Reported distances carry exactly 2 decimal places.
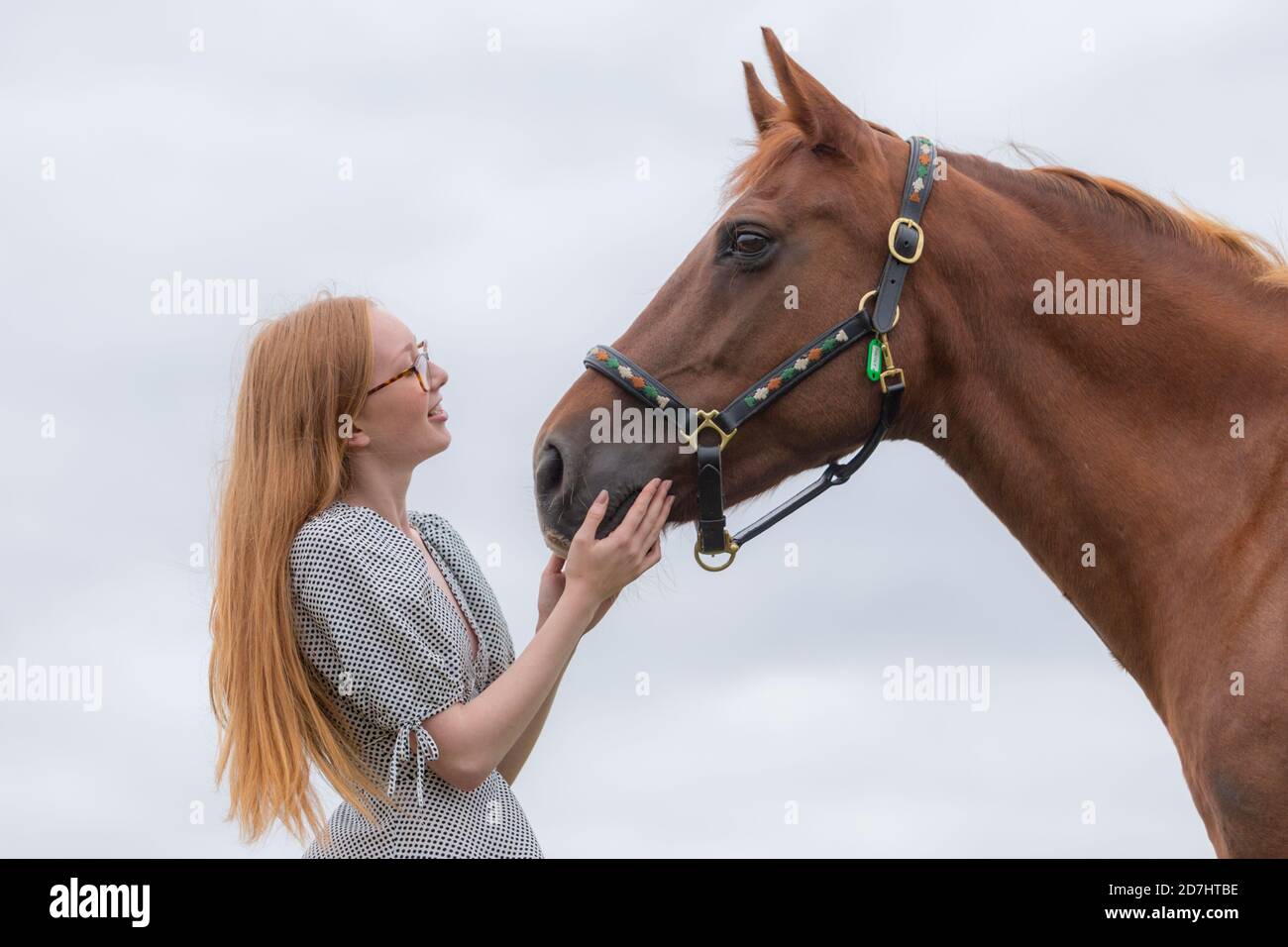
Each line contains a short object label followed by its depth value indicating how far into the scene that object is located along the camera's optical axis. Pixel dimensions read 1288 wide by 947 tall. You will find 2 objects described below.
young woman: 3.03
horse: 3.71
